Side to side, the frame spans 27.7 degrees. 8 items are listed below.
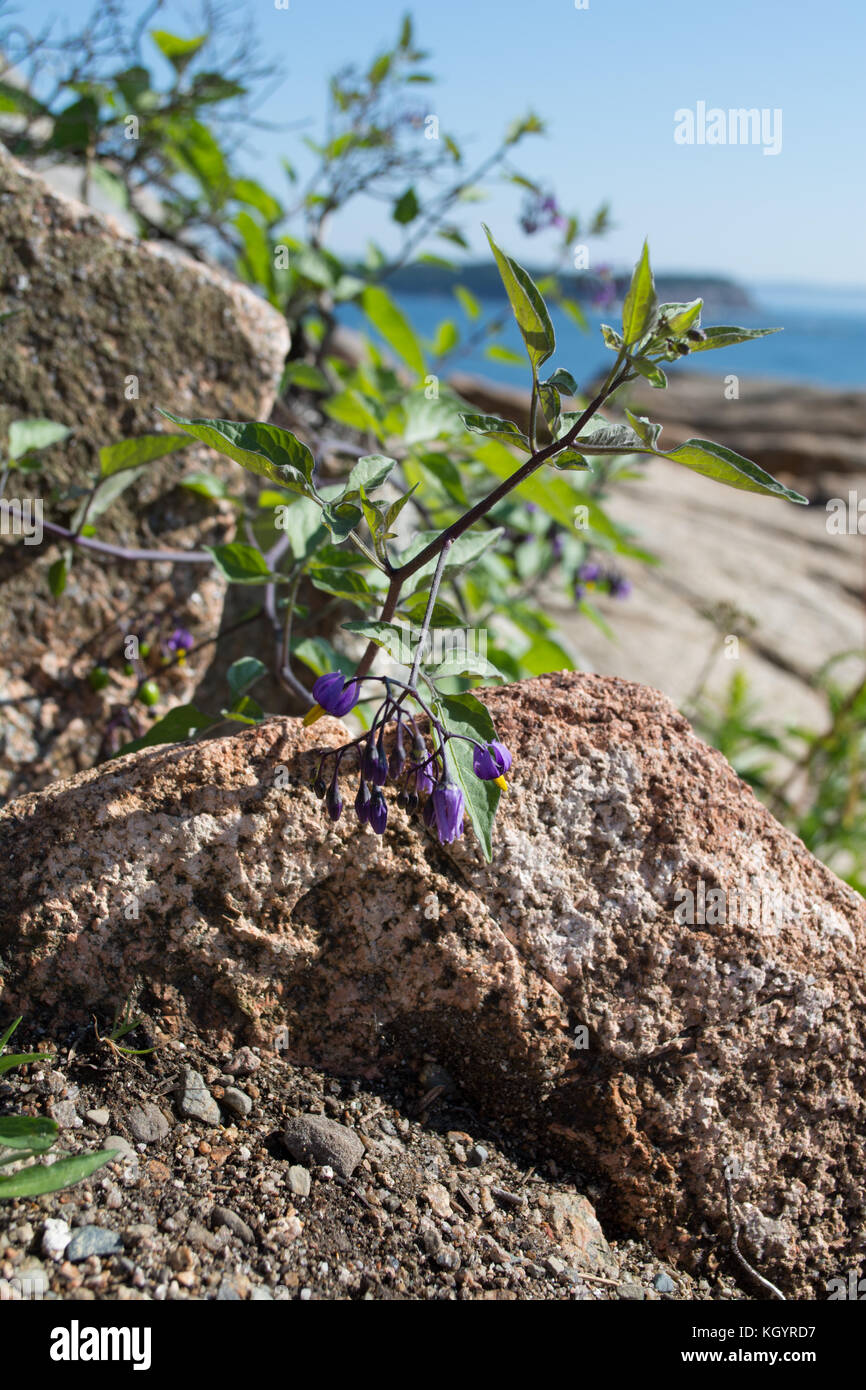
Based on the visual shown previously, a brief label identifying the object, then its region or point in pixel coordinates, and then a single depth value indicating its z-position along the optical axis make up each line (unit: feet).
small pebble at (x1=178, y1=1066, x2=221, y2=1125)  1.16
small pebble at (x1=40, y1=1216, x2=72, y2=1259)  1.05
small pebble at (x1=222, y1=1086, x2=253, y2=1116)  1.17
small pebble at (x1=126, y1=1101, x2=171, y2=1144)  1.13
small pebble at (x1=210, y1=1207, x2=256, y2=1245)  1.09
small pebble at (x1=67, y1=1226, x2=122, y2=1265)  1.05
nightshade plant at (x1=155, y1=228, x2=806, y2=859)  1.07
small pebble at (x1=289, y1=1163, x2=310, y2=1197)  1.13
